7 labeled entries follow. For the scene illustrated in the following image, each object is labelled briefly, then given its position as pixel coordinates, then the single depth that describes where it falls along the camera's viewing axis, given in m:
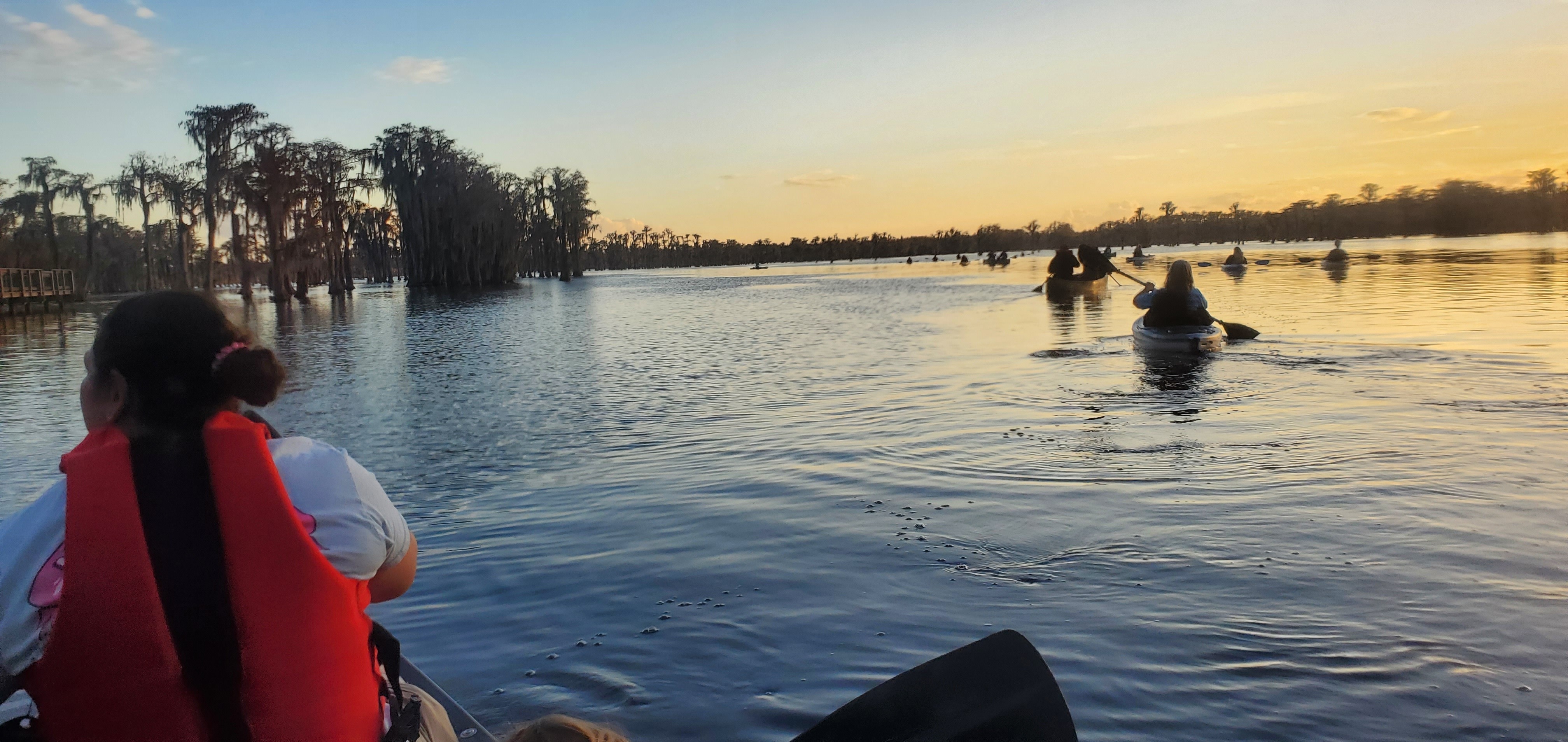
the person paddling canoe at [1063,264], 38.38
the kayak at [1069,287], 36.72
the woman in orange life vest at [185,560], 1.80
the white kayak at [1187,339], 14.97
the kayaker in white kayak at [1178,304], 15.32
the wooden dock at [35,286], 45.84
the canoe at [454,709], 2.86
